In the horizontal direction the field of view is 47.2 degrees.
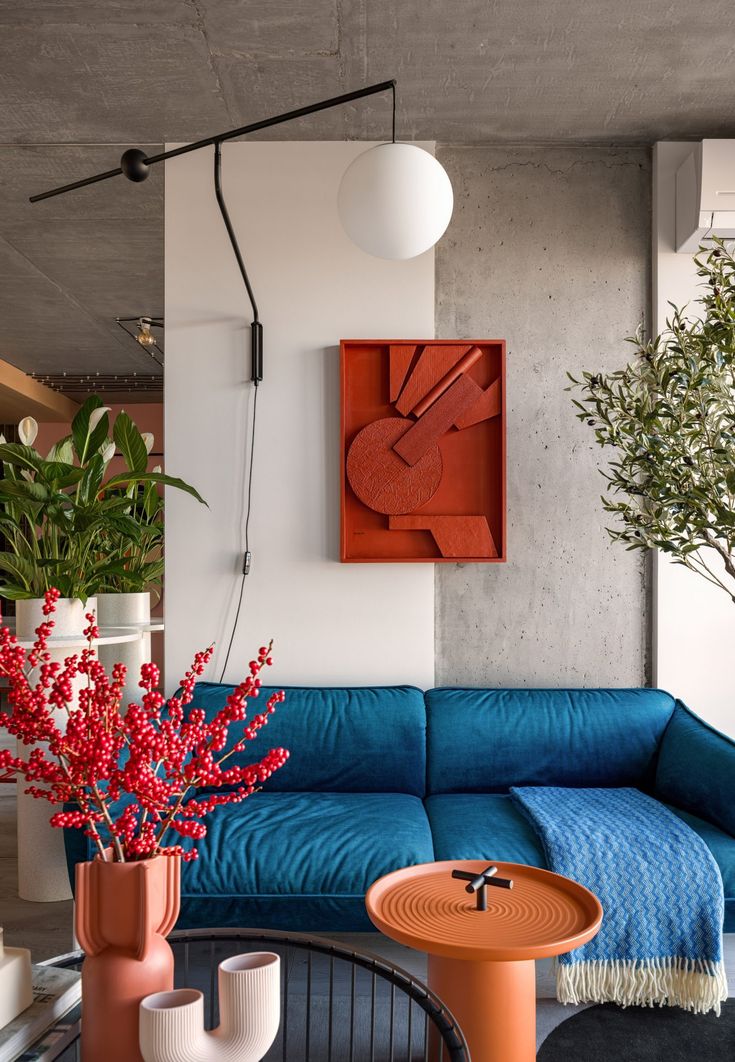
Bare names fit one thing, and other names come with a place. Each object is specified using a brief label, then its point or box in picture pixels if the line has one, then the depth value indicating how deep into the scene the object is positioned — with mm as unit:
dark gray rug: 2002
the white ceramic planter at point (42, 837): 2861
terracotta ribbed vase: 1052
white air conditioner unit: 2979
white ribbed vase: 1004
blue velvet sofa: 2197
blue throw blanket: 2109
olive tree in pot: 2227
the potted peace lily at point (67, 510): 2803
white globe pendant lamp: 2076
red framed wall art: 3123
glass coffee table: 1199
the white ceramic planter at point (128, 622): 3992
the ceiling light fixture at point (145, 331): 5537
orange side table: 1565
